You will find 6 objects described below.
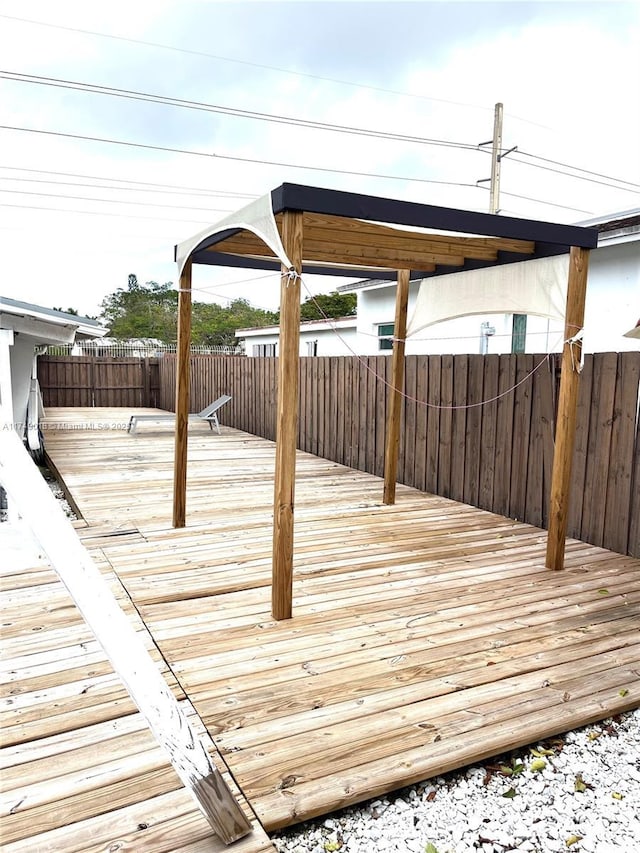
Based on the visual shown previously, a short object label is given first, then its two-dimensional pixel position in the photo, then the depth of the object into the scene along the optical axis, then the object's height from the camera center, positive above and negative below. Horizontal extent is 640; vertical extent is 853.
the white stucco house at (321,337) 14.69 +0.75
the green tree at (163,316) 37.09 +2.94
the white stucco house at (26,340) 5.43 +0.20
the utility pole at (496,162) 16.17 +5.68
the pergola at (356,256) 2.97 +0.77
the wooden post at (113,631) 1.44 -0.66
